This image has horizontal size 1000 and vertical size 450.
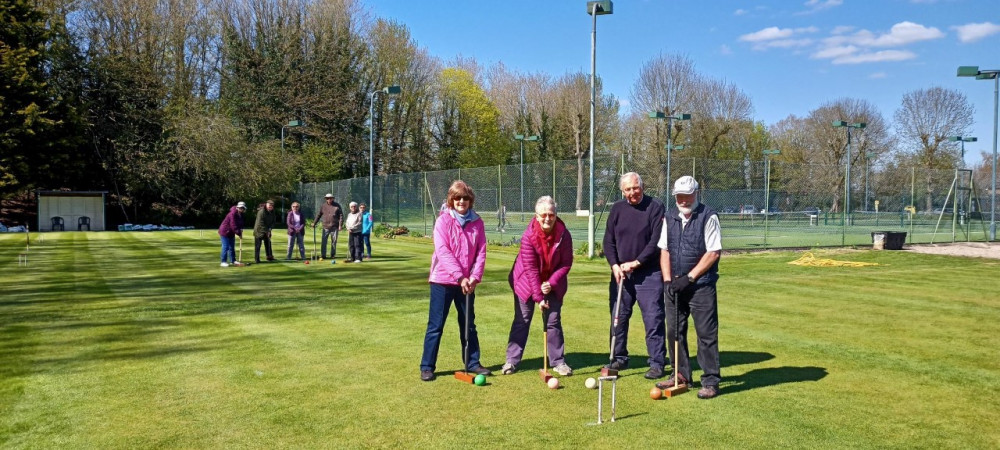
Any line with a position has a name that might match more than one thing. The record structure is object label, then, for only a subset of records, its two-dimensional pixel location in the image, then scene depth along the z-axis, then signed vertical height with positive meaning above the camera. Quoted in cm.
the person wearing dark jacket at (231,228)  1728 -54
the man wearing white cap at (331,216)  1930 -29
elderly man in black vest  597 -51
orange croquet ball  597 -150
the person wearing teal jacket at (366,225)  1916 -52
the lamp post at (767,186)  2289 +61
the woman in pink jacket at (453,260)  655 -48
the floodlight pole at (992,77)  2640 +468
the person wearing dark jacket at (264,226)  1830 -53
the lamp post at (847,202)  2542 +13
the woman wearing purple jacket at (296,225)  1886 -51
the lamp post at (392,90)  2899 +451
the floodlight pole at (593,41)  1880 +427
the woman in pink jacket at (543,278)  664 -66
